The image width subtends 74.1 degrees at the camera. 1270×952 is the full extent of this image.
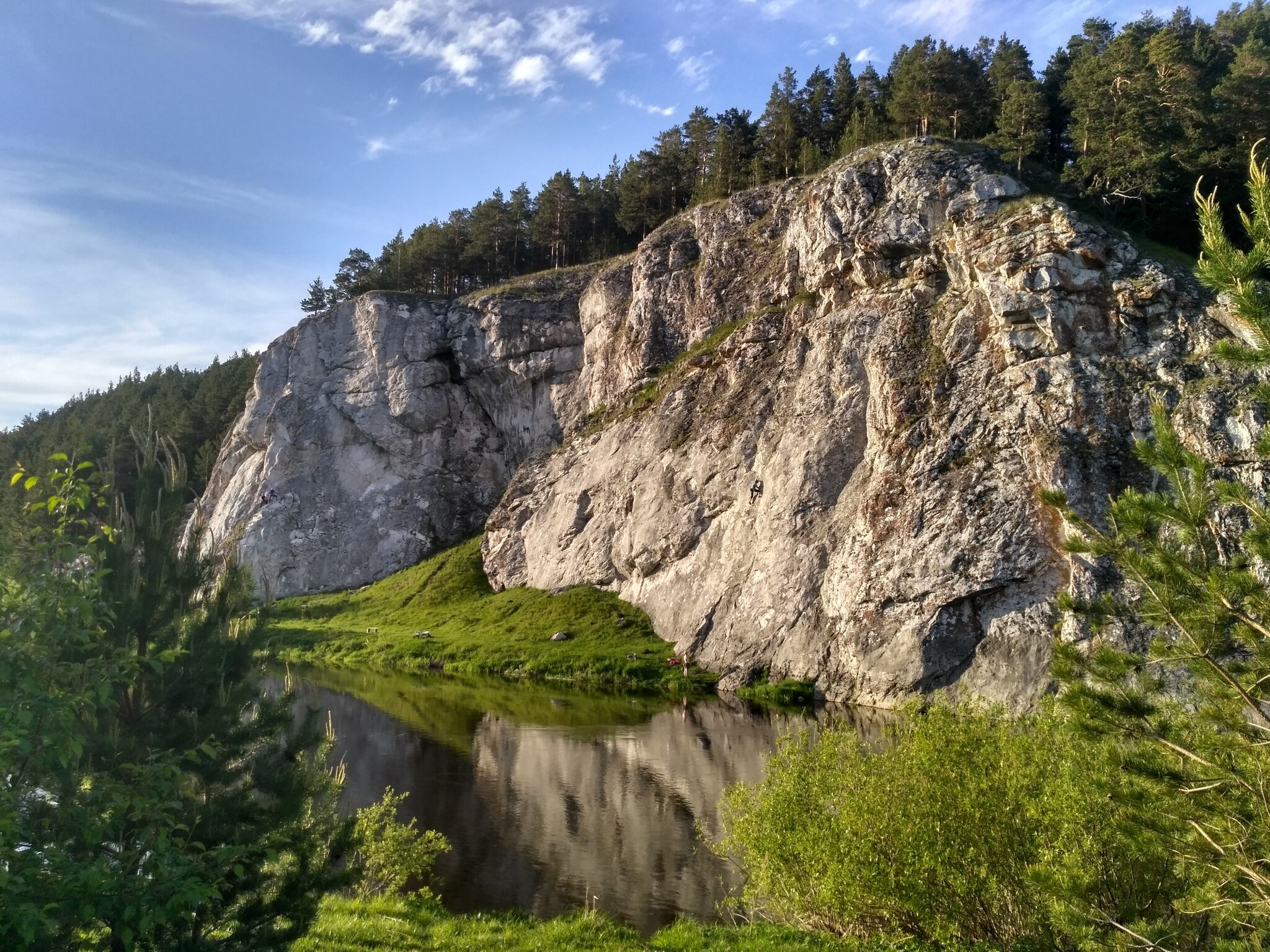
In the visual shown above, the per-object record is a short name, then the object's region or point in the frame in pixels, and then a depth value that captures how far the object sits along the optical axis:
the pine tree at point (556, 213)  87.31
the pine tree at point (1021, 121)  52.28
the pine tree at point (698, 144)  80.94
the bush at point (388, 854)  15.66
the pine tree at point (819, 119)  74.56
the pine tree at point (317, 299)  98.00
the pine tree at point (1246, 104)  49.97
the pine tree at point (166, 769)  6.27
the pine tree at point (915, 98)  61.31
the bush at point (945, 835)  9.64
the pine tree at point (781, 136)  72.06
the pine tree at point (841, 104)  74.25
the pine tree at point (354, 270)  96.56
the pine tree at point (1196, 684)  7.57
